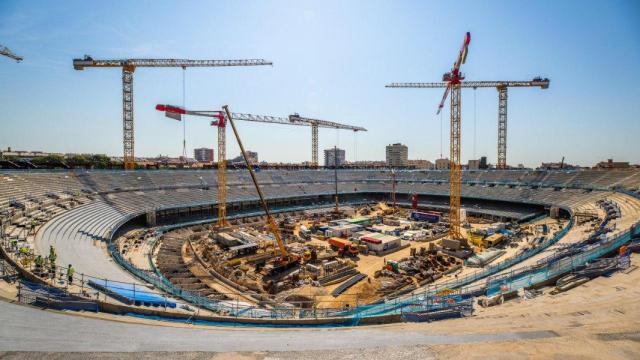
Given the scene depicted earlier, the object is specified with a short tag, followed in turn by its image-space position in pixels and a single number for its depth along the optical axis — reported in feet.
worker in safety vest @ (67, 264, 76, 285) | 48.24
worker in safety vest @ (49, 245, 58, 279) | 49.47
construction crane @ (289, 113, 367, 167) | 324.82
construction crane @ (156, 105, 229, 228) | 151.64
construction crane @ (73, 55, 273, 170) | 192.24
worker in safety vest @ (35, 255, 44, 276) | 50.45
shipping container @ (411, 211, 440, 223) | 166.61
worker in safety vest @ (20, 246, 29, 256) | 56.52
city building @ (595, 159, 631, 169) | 245.65
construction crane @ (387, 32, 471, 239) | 128.16
